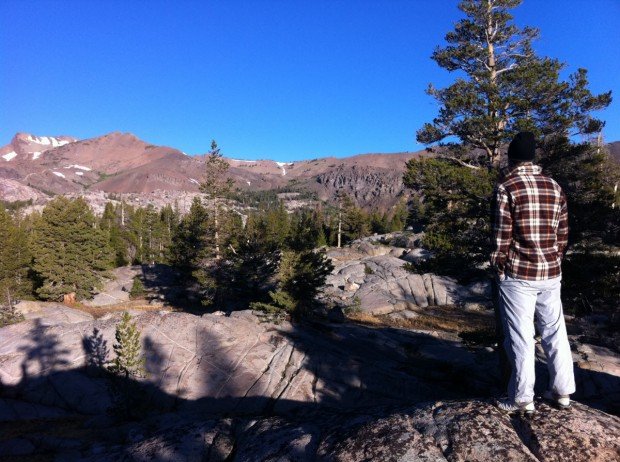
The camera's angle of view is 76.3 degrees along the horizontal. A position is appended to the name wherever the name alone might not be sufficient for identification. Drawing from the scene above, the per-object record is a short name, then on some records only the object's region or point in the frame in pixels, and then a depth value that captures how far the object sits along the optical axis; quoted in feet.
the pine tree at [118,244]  210.59
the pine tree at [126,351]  46.09
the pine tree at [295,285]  75.20
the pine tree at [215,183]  117.29
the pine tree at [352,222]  245.65
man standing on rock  13.51
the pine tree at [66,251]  127.44
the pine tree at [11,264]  111.45
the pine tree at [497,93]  44.50
